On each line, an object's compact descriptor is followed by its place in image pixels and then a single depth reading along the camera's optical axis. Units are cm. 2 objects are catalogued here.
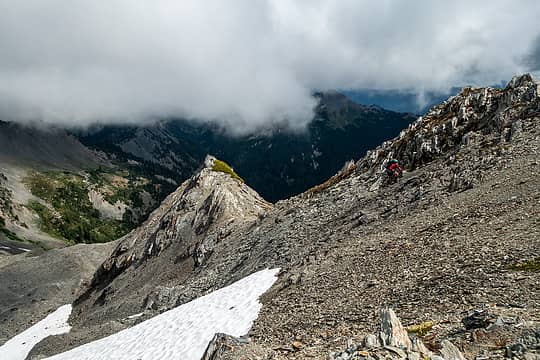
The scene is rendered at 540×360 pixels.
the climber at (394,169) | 4270
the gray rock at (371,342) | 1246
